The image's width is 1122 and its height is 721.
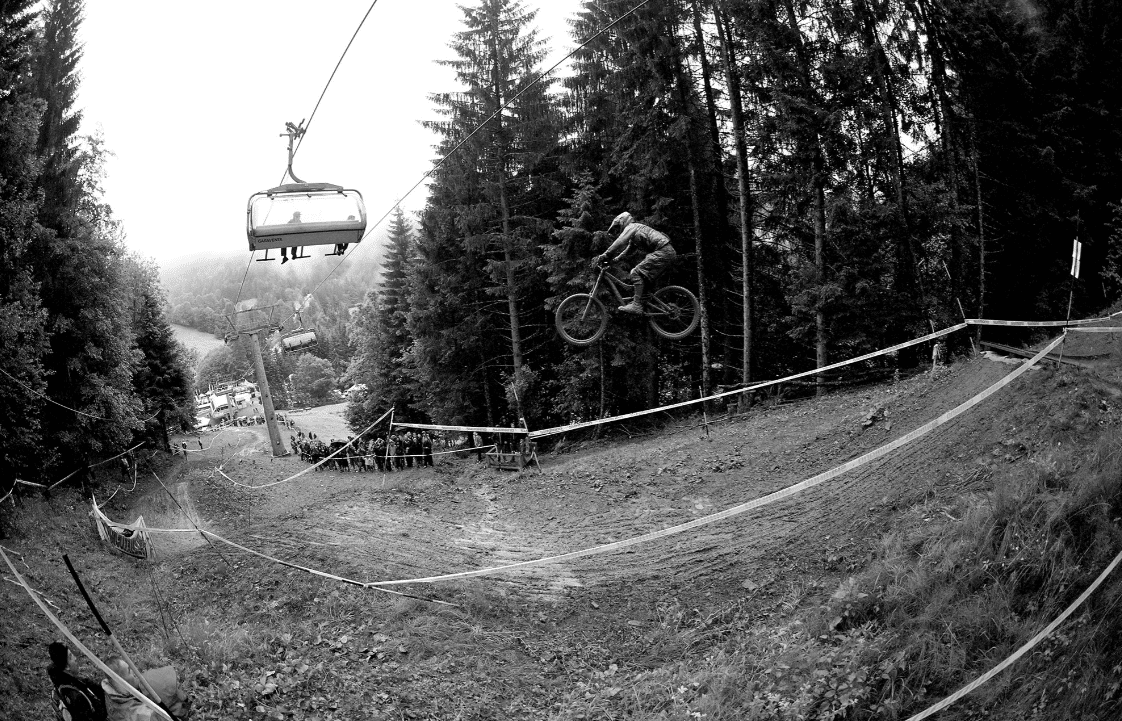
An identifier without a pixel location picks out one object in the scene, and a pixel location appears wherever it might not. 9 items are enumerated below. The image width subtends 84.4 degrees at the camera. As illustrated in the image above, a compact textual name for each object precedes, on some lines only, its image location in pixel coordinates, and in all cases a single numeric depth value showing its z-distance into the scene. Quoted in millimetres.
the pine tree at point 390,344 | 29109
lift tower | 26652
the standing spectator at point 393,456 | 19750
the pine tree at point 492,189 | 19656
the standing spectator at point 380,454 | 20297
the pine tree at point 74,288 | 19266
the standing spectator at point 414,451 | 19434
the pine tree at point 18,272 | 14391
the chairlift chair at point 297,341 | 31016
